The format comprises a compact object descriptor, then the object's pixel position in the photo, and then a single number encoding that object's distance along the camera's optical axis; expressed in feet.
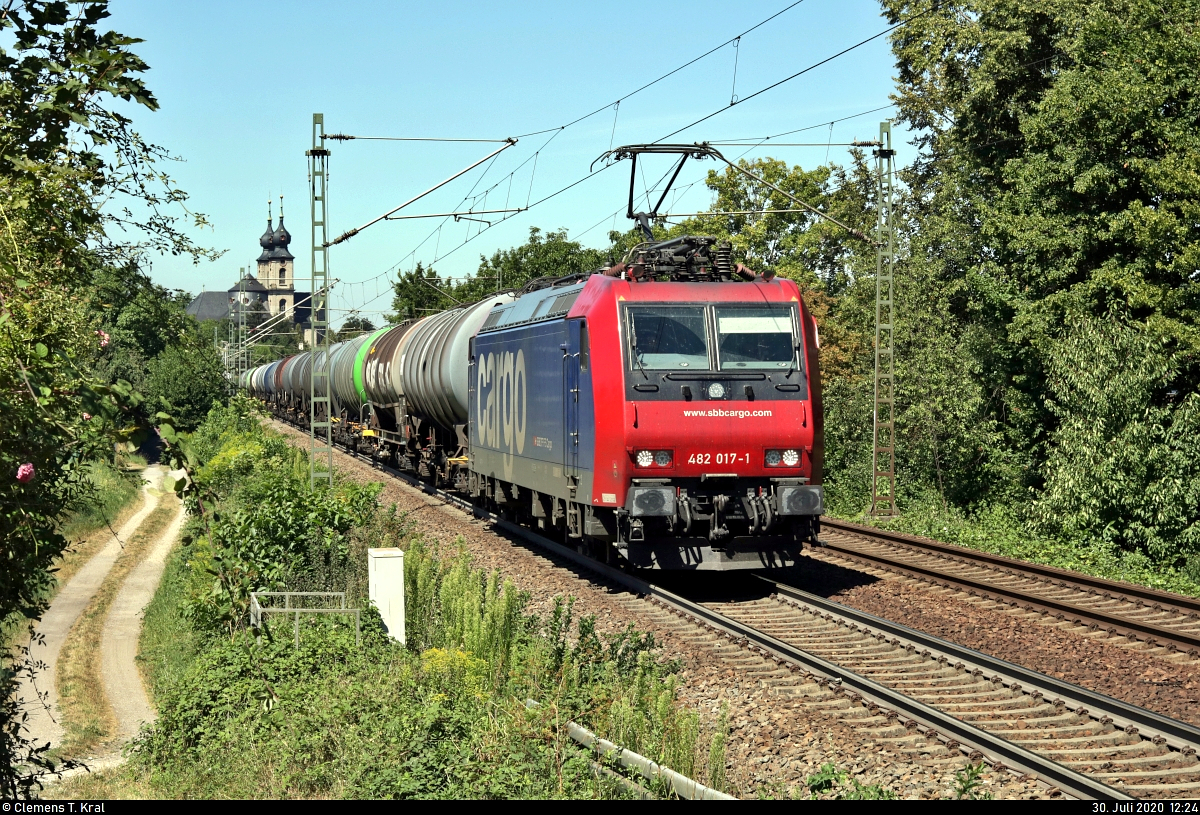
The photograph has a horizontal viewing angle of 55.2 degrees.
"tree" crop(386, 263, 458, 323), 254.47
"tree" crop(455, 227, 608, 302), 215.92
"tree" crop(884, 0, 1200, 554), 67.72
